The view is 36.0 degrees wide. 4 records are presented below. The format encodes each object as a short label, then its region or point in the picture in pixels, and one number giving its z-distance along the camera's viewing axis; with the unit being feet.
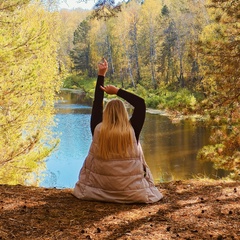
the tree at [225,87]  20.33
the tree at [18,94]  21.99
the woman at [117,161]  10.89
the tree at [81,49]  137.59
